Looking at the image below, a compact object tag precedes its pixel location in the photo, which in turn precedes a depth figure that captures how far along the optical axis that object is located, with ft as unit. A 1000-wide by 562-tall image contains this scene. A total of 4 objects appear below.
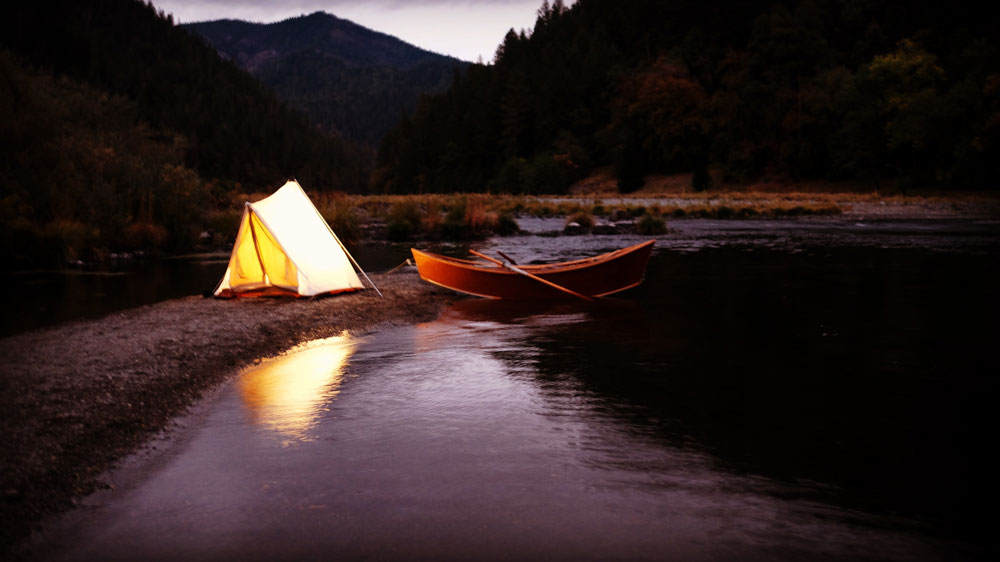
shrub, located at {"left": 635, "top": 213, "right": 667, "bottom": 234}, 129.08
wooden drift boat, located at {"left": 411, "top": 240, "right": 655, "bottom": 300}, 54.39
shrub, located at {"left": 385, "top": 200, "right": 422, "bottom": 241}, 119.65
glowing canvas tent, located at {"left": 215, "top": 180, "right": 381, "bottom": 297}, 50.72
